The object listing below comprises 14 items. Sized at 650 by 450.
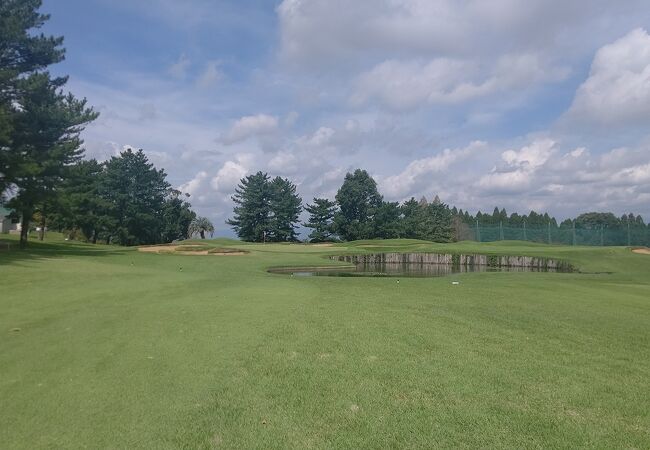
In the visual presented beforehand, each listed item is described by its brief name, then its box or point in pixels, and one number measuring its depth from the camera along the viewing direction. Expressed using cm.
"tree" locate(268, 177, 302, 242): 7438
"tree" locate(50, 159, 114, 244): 5119
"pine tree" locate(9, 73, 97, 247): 2578
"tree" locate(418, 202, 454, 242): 7450
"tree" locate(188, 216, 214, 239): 8388
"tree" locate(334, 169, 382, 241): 7406
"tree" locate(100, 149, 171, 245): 6406
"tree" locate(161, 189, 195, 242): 7506
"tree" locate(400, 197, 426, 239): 7438
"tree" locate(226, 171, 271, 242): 7519
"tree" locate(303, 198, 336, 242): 7488
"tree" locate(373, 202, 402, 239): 7350
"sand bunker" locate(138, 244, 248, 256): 3578
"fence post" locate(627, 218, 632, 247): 5956
